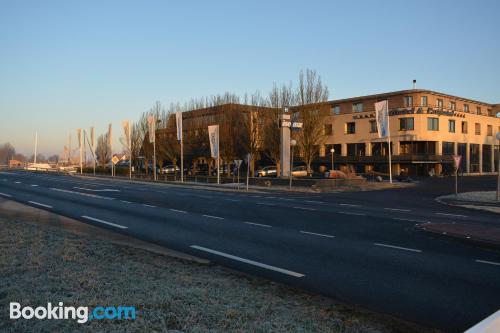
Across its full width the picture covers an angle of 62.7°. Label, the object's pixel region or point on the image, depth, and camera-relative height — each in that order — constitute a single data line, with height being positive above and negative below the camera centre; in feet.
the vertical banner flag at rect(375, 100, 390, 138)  112.98 +12.95
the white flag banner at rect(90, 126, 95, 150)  180.96 +13.07
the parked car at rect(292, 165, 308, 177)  155.48 -2.36
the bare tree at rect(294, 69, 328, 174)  139.23 +15.96
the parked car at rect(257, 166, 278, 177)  162.81 -2.71
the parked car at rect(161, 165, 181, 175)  206.30 -2.07
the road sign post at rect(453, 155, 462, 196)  79.75 +0.72
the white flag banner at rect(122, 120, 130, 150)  170.24 +17.02
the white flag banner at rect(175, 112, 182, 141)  132.83 +13.36
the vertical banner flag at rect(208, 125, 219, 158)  122.62 +8.05
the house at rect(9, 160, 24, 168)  391.40 +3.05
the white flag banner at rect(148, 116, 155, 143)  144.87 +13.85
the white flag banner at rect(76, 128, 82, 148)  195.52 +14.96
